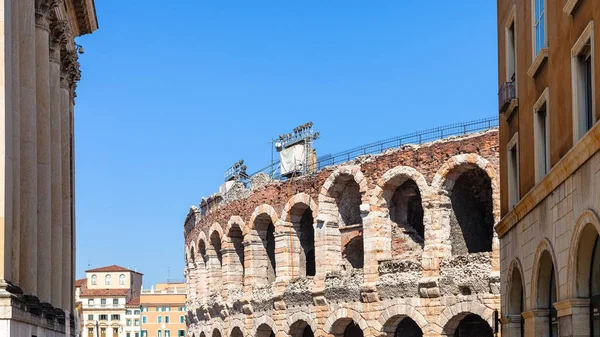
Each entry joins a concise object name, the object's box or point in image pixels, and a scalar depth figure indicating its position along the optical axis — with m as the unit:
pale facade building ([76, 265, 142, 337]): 121.38
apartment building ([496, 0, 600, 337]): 14.61
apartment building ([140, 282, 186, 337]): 118.81
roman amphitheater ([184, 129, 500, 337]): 34.72
